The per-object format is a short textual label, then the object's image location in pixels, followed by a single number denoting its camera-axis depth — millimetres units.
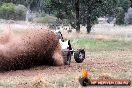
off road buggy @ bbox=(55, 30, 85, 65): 18969
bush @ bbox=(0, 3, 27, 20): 77375
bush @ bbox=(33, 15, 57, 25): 72562
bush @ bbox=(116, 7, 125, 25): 85131
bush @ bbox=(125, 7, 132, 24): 93688
